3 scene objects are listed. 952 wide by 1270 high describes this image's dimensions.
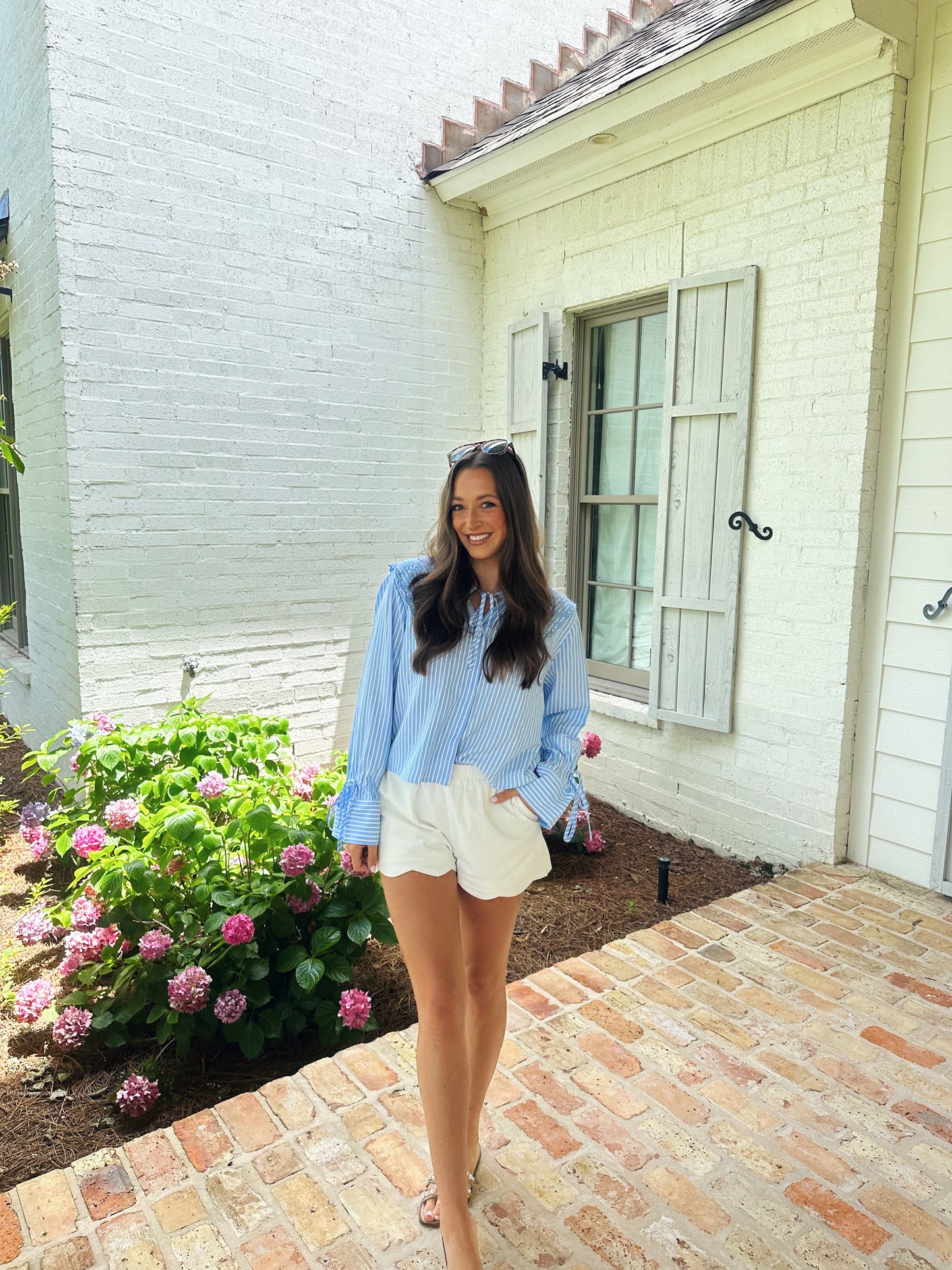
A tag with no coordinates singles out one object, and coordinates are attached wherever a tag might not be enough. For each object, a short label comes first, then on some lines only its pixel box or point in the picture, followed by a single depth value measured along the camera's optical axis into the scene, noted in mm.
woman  1575
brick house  3301
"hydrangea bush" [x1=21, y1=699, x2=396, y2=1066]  2498
